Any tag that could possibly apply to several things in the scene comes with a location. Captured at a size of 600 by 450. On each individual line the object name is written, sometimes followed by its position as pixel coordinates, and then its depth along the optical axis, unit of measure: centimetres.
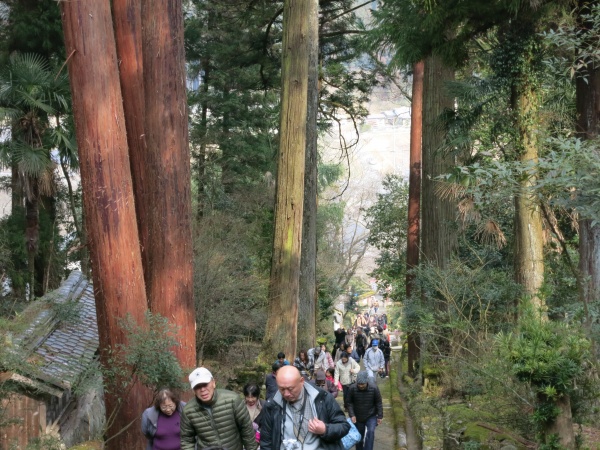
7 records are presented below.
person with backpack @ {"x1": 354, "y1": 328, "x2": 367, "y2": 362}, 3269
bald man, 603
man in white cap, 671
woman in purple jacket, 767
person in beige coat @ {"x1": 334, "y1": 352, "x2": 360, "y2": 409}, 1711
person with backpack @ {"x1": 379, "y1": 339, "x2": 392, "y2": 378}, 3062
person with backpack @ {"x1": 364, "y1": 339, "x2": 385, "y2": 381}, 1942
